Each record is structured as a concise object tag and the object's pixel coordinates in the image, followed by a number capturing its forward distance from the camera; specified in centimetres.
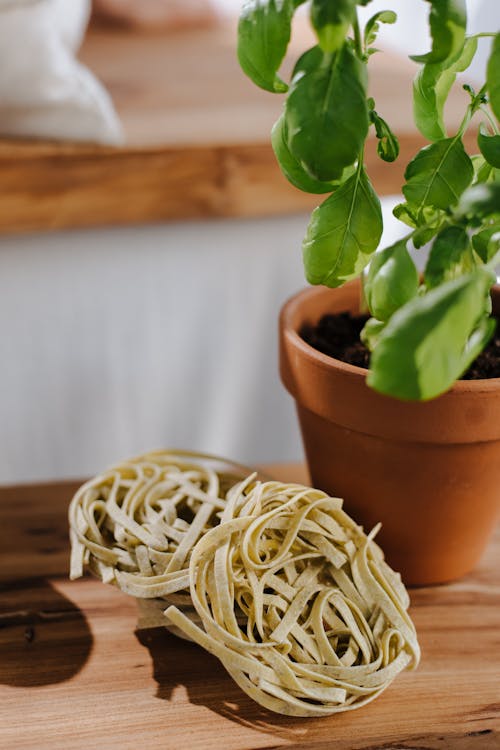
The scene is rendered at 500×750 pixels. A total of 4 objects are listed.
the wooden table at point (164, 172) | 78
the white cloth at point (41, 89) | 79
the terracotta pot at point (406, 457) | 53
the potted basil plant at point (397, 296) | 46
